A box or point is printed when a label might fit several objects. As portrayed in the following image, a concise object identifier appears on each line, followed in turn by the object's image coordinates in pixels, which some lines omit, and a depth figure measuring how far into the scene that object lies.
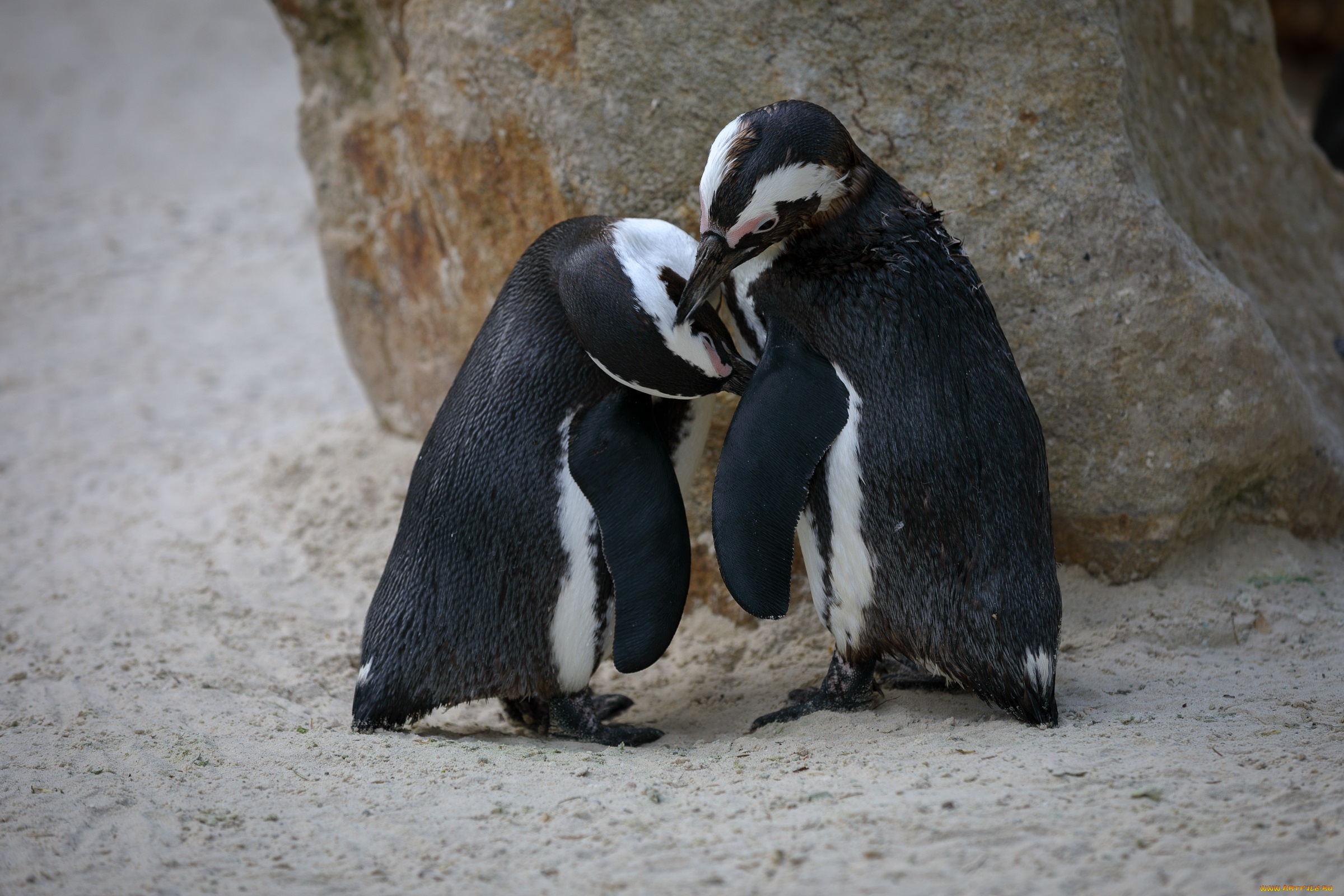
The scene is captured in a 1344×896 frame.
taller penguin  4.12
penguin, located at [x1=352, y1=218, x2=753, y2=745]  4.45
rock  5.05
